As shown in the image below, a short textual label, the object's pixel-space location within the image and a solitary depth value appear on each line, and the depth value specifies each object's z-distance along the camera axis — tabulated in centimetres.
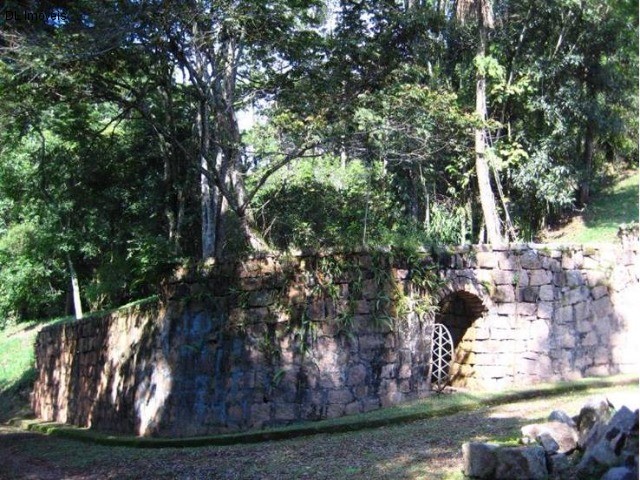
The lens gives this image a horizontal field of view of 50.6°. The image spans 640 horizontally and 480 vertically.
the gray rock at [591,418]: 511
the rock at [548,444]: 521
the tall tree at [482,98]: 1426
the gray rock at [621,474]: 417
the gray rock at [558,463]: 495
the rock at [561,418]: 567
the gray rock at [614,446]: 452
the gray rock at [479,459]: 505
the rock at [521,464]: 483
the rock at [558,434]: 531
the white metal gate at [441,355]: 1045
